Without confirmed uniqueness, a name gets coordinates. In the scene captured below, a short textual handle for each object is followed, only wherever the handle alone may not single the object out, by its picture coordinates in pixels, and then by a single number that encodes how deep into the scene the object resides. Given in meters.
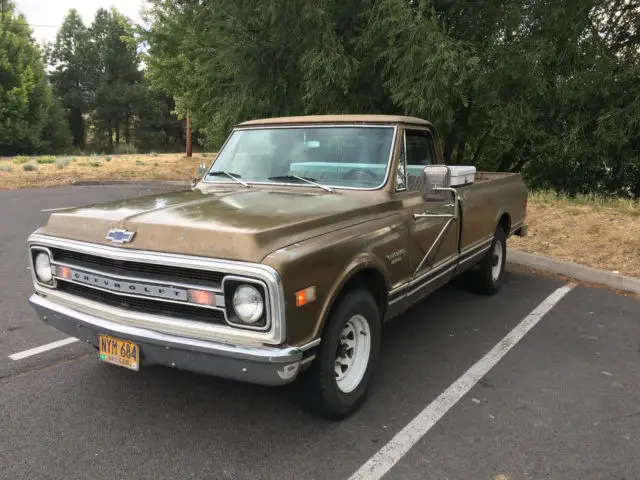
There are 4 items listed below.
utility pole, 27.28
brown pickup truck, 2.64
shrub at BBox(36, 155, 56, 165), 25.23
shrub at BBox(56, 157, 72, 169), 22.06
